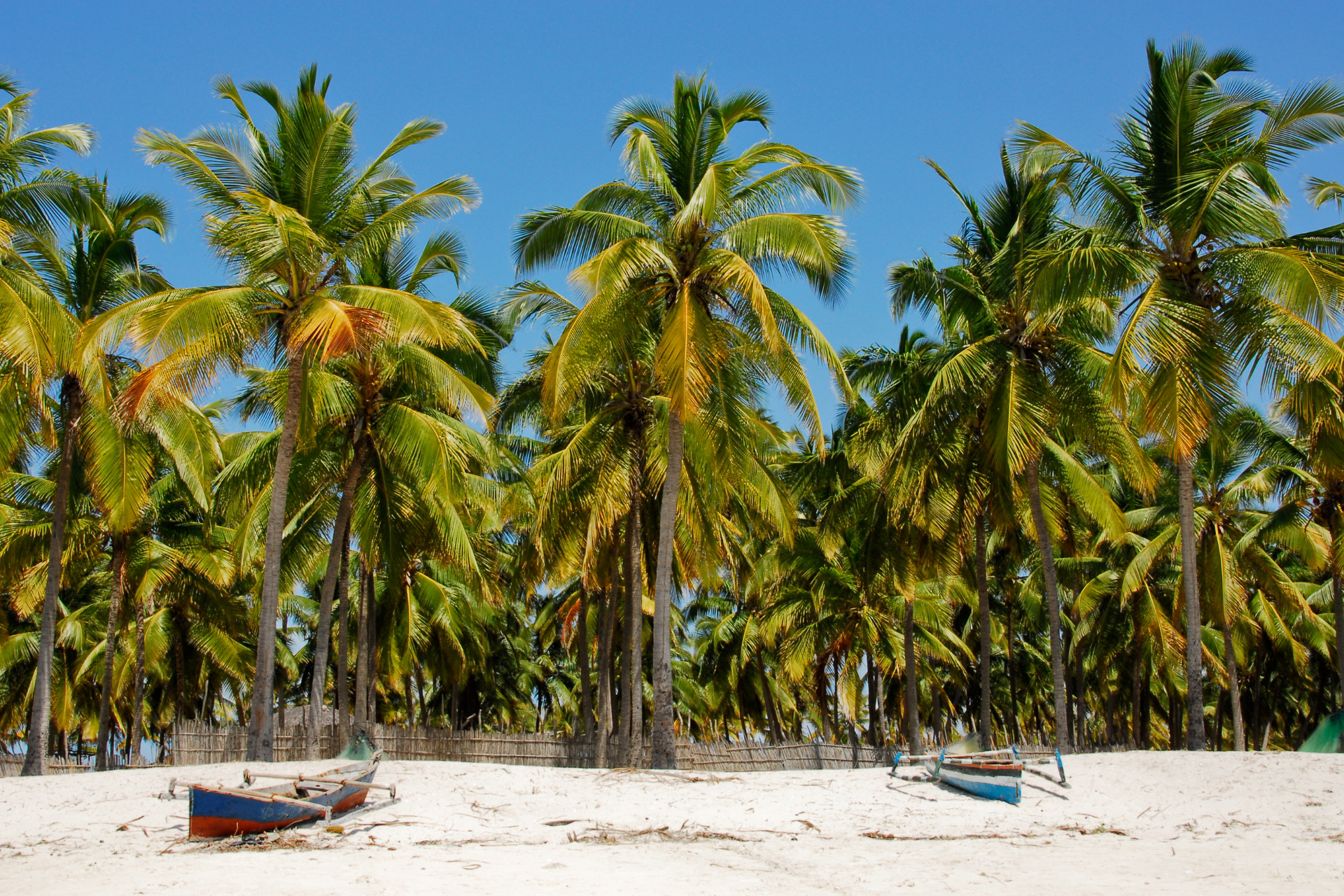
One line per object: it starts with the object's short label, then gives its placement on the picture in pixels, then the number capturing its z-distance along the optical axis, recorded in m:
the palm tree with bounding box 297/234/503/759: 17.20
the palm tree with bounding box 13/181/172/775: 16.11
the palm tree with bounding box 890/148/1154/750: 16.83
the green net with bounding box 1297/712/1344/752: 14.95
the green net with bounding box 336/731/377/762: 13.99
